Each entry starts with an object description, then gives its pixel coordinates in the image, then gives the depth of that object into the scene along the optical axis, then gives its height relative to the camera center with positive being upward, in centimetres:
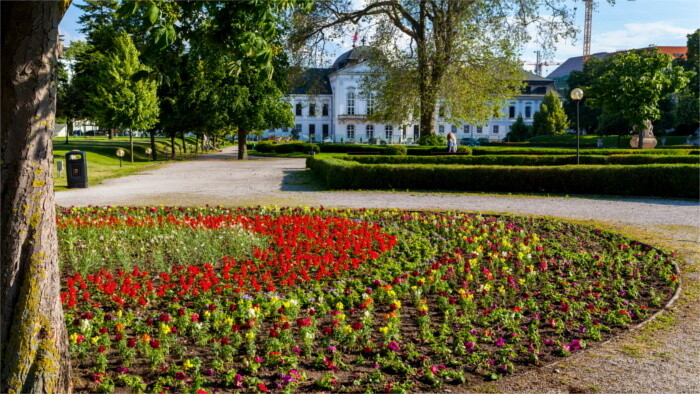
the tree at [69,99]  4095 +369
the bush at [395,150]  2703 -5
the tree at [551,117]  5953 +334
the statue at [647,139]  3553 +63
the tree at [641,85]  3584 +414
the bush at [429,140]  2628 +42
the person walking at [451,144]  2358 +21
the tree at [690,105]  4990 +392
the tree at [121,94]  2761 +272
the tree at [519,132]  6253 +189
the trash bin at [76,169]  1463 -52
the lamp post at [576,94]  2062 +202
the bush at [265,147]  4114 +15
